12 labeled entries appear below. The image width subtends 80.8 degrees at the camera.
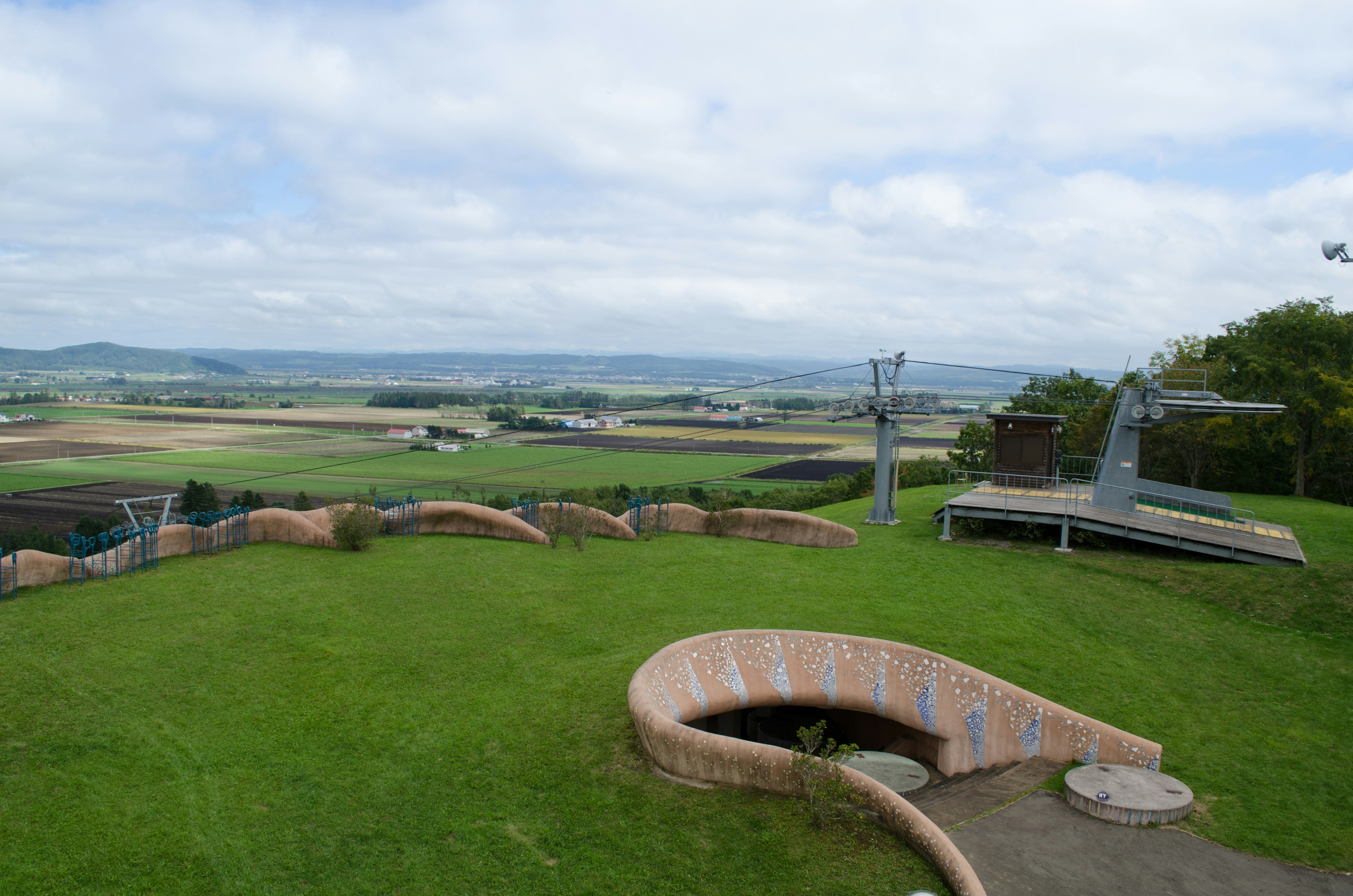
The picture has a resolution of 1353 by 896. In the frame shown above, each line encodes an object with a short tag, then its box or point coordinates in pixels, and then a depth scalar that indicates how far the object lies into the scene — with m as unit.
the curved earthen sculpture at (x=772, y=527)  25.09
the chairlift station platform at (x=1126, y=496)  21.02
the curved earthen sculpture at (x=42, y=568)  17.20
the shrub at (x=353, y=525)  21.88
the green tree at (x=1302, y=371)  30.83
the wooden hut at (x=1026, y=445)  26.48
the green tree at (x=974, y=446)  44.59
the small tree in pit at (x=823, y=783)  9.80
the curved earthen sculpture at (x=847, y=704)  10.70
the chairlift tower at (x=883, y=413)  25.77
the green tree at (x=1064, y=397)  46.31
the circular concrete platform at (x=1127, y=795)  10.45
